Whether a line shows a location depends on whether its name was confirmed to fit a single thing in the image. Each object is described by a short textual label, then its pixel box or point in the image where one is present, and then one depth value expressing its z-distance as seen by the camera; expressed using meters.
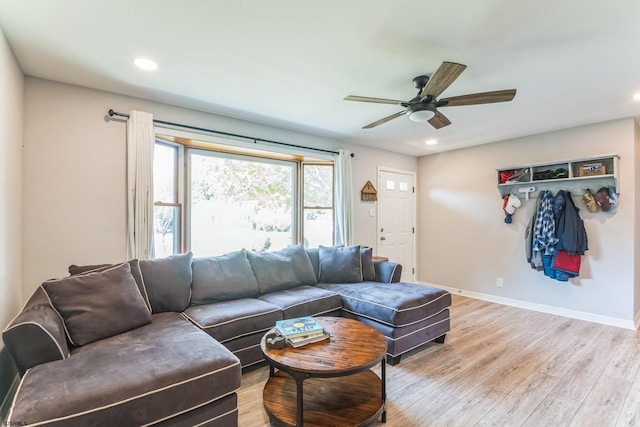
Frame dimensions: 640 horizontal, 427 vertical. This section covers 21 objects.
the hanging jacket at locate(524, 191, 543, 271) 4.03
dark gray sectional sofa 1.37
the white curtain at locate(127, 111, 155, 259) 2.85
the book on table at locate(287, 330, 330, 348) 1.91
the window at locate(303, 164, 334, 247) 4.57
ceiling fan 1.90
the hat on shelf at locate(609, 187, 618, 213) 3.53
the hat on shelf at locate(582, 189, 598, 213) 3.68
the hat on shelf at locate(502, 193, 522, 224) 4.33
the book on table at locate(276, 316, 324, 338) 1.96
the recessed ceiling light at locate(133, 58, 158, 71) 2.28
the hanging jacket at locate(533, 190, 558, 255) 3.87
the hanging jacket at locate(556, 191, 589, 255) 3.70
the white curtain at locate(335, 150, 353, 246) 4.48
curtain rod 2.84
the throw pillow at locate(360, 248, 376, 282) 3.73
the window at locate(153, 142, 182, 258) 3.27
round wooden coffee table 1.67
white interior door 5.18
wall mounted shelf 3.58
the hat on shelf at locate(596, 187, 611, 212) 3.56
